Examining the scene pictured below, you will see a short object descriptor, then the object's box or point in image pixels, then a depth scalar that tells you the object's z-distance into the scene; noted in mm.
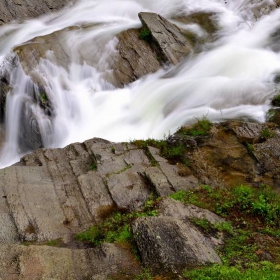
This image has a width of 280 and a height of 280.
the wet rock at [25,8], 19422
